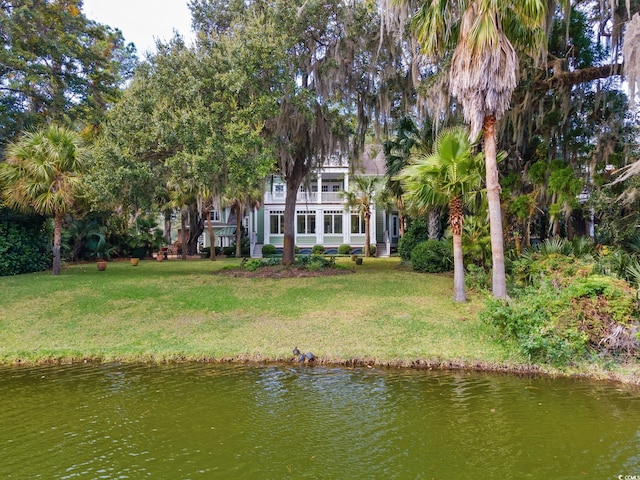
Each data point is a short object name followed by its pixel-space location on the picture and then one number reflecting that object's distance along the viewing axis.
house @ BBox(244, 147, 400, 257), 31.66
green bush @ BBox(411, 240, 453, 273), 17.03
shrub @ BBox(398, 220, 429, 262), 20.38
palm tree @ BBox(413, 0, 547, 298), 8.97
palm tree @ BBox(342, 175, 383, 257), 27.58
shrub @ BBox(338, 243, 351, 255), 30.59
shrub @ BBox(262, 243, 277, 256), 30.11
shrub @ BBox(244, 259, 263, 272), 16.81
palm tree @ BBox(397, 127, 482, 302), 10.56
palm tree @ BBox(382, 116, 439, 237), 17.15
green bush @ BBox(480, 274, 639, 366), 7.29
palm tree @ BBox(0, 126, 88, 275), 15.01
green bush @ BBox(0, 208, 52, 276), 16.42
